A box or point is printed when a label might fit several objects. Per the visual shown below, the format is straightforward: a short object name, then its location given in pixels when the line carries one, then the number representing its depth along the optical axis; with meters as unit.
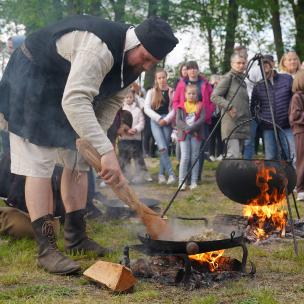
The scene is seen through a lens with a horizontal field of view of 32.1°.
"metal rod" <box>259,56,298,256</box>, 4.27
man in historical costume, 3.38
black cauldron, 4.70
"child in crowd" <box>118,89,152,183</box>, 9.38
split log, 3.27
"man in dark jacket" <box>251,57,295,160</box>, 7.83
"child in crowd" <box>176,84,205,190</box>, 8.38
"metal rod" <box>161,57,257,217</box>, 4.99
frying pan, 3.29
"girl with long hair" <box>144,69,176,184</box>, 9.09
